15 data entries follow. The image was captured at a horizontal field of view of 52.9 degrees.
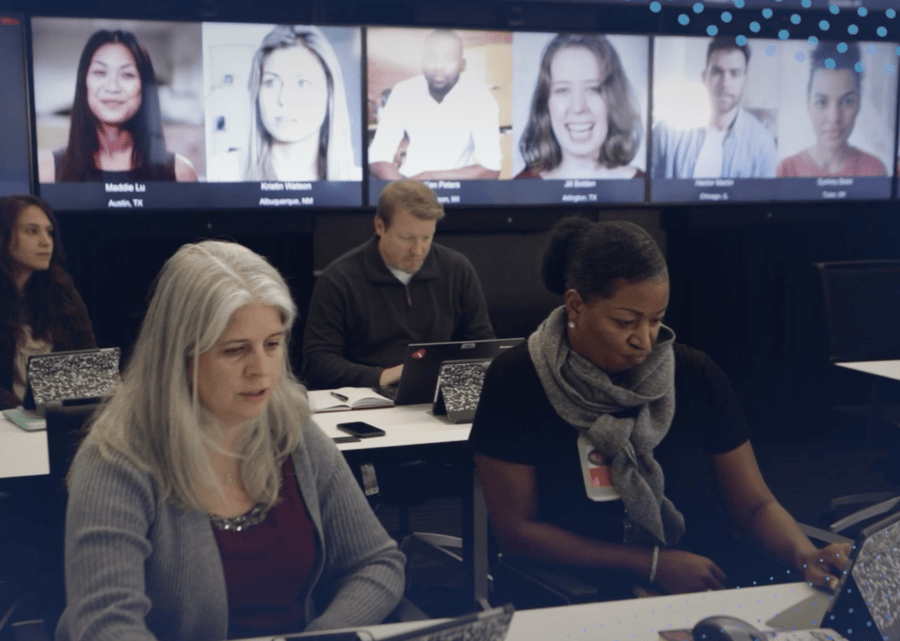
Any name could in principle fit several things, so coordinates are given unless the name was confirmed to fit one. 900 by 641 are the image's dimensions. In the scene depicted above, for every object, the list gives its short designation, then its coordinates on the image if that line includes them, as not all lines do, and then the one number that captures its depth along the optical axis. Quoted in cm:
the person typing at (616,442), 175
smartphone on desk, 251
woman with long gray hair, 128
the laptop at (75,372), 258
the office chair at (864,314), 349
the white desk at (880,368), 336
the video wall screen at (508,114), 421
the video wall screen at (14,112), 367
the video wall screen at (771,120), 461
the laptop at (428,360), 269
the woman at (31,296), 309
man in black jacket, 327
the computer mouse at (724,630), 122
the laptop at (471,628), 85
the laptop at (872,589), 115
